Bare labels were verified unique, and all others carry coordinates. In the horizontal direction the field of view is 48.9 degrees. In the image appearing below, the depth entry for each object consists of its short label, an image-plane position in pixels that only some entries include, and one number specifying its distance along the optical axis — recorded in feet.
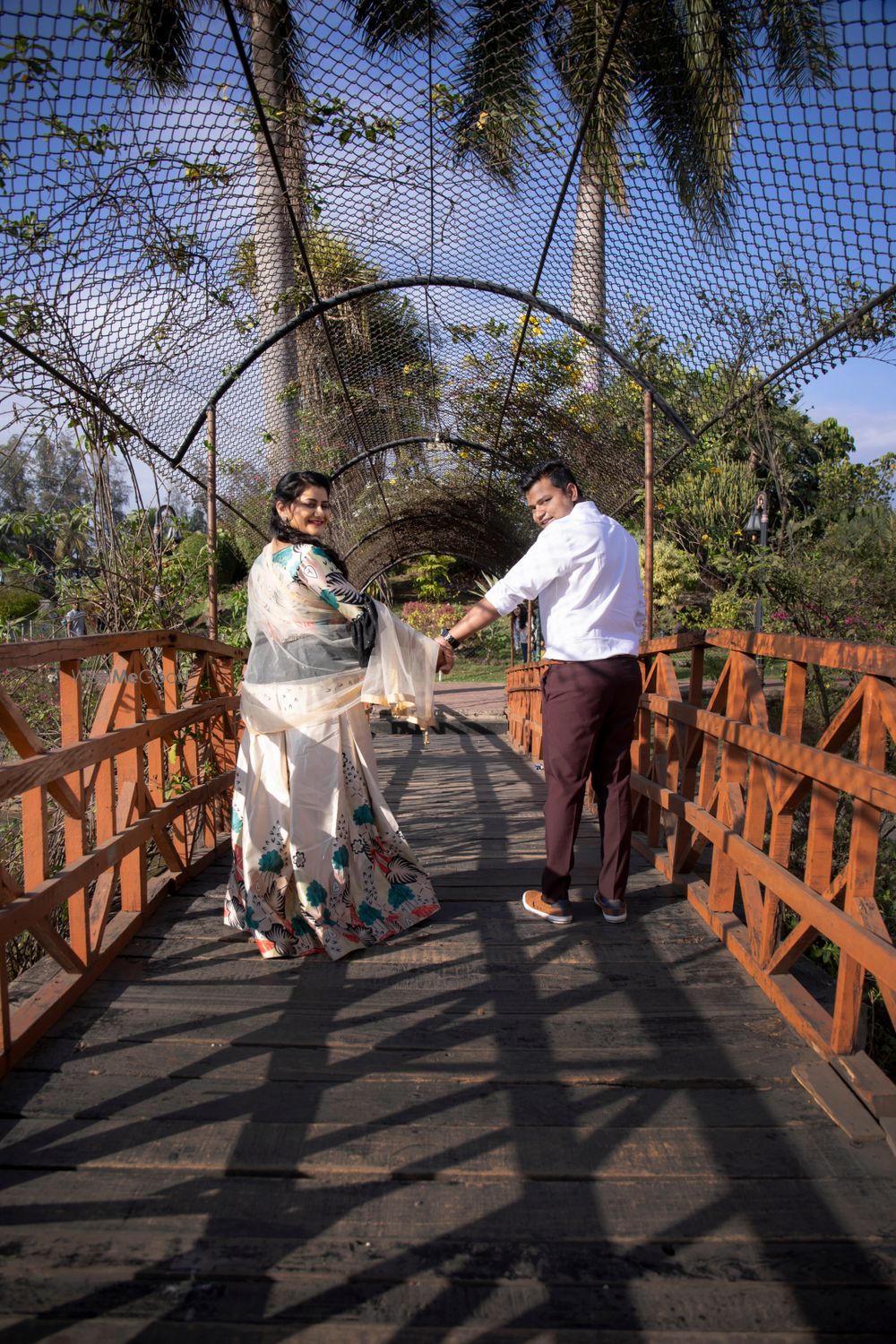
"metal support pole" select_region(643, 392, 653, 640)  17.63
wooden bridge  5.19
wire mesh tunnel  11.30
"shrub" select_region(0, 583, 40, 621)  19.56
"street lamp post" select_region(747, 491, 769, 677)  36.46
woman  10.37
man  10.52
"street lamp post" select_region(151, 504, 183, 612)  15.98
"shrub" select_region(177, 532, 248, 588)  64.00
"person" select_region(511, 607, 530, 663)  54.24
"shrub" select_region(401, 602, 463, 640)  78.02
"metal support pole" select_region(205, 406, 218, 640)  17.66
